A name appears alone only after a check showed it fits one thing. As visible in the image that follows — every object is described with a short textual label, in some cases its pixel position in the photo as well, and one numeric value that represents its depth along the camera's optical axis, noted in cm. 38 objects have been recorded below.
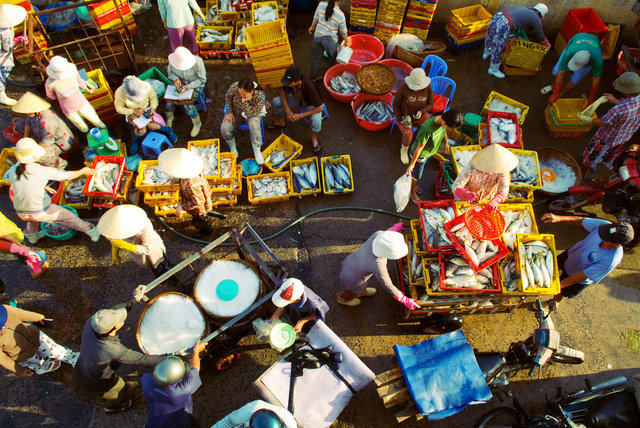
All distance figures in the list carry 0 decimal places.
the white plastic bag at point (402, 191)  596
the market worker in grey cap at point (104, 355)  386
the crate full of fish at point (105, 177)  609
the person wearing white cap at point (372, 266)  426
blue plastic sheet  422
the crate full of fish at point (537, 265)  472
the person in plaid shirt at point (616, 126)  596
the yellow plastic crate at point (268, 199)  650
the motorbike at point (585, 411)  402
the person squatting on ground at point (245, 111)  617
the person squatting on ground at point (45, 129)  571
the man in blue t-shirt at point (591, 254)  444
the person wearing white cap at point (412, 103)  599
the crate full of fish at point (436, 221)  490
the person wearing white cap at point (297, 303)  412
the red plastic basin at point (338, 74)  755
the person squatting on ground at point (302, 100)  604
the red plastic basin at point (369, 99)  722
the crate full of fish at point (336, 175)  657
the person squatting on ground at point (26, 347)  433
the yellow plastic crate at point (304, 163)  652
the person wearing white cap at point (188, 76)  658
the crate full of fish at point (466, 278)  479
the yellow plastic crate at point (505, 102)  704
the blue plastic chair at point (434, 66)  752
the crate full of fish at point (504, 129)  639
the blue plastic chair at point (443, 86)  727
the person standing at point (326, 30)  714
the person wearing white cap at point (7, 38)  675
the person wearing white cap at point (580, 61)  682
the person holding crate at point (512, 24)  767
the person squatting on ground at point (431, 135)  512
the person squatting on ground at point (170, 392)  356
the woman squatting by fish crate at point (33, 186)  521
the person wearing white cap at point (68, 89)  607
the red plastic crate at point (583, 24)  793
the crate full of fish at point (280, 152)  680
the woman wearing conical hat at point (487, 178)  484
